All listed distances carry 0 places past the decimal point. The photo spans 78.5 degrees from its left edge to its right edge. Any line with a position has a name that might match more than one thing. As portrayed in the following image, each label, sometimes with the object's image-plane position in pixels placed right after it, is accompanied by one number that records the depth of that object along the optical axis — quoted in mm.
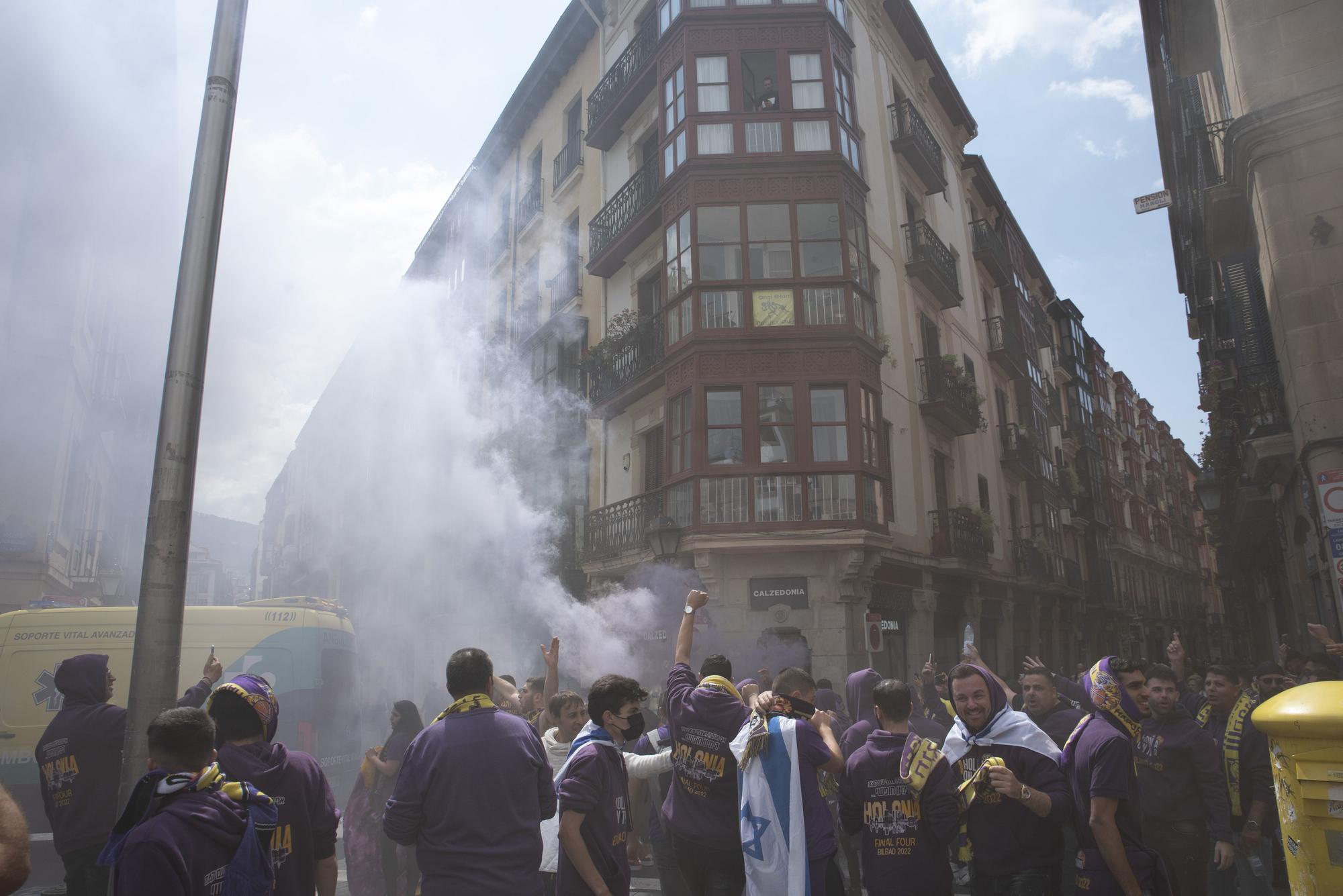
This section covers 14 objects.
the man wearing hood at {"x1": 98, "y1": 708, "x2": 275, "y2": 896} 2104
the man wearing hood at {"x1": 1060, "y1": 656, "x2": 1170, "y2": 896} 3025
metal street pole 3531
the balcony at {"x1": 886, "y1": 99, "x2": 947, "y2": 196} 17766
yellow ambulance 7969
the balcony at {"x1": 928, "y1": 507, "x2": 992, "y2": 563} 16188
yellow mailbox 2488
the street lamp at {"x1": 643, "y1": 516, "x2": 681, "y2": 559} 10883
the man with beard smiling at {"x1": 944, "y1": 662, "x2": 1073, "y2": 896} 3115
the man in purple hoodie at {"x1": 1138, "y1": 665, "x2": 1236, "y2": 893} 4434
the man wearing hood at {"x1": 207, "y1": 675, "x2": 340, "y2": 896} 2822
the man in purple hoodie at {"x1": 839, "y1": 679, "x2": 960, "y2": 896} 3236
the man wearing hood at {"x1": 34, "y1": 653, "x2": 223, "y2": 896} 3951
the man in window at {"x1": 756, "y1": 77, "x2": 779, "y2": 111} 14516
